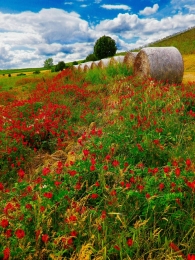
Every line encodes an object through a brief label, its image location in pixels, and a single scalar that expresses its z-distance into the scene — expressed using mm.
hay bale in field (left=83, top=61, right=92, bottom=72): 17531
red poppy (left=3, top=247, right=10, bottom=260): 1955
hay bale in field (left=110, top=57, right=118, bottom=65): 12838
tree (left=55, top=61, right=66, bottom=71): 32438
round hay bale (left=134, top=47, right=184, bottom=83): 9953
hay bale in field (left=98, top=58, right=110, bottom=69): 14011
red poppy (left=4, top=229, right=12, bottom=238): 2228
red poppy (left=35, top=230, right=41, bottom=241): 2266
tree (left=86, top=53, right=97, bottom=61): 29516
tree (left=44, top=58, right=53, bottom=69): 59531
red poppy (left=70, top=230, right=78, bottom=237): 2253
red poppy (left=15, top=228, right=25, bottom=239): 2035
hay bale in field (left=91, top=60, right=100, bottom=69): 15660
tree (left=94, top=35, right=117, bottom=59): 28286
